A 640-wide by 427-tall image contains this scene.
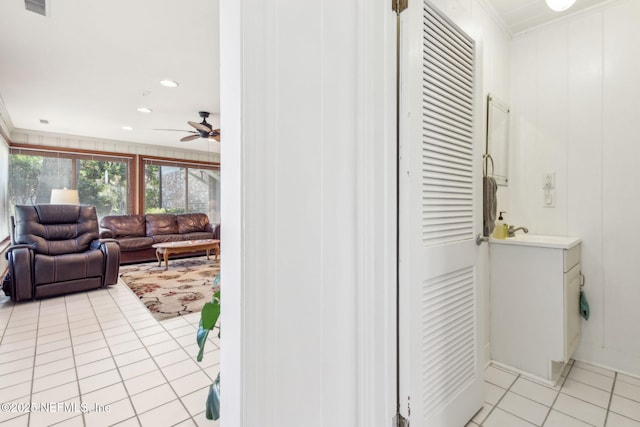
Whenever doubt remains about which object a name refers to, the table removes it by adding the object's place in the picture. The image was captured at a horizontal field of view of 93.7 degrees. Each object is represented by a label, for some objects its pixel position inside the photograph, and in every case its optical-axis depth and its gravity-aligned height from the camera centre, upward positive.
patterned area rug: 3.29 -1.04
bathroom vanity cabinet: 1.86 -0.61
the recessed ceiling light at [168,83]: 3.41 +1.46
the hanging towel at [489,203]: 1.91 +0.05
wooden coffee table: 4.99 -0.64
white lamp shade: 4.95 +0.20
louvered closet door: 1.08 -0.06
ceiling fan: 4.15 +1.13
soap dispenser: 2.15 -0.15
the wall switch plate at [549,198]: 2.31 +0.10
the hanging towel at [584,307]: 2.12 -0.68
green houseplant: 1.23 -0.53
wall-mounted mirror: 2.16 +0.53
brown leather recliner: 3.30 -0.55
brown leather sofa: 5.45 -0.43
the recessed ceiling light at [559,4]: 1.74 +1.21
